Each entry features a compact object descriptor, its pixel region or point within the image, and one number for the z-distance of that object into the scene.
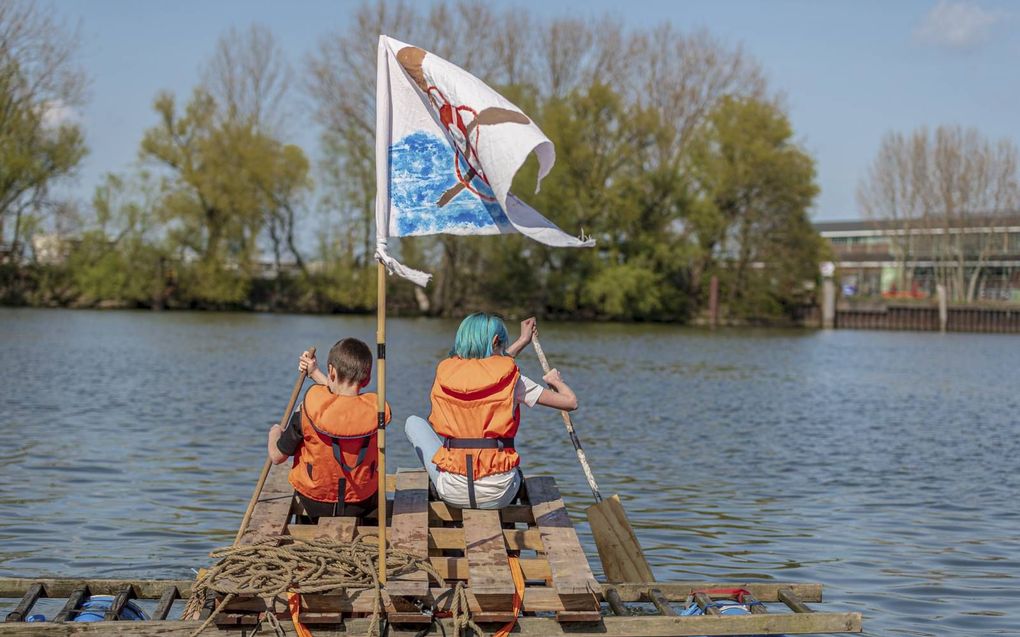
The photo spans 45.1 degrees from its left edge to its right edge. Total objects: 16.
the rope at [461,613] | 6.16
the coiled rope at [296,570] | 6.17
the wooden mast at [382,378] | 6.70
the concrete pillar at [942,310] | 87.69
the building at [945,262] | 108.94
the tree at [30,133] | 65.62
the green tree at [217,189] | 74.75
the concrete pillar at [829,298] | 80.92
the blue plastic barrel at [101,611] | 7.09
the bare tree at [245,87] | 79.69
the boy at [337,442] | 7.84
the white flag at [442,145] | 7.39
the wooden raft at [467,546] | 6.27
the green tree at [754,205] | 75.94
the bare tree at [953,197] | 109.31
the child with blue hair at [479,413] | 7.82
